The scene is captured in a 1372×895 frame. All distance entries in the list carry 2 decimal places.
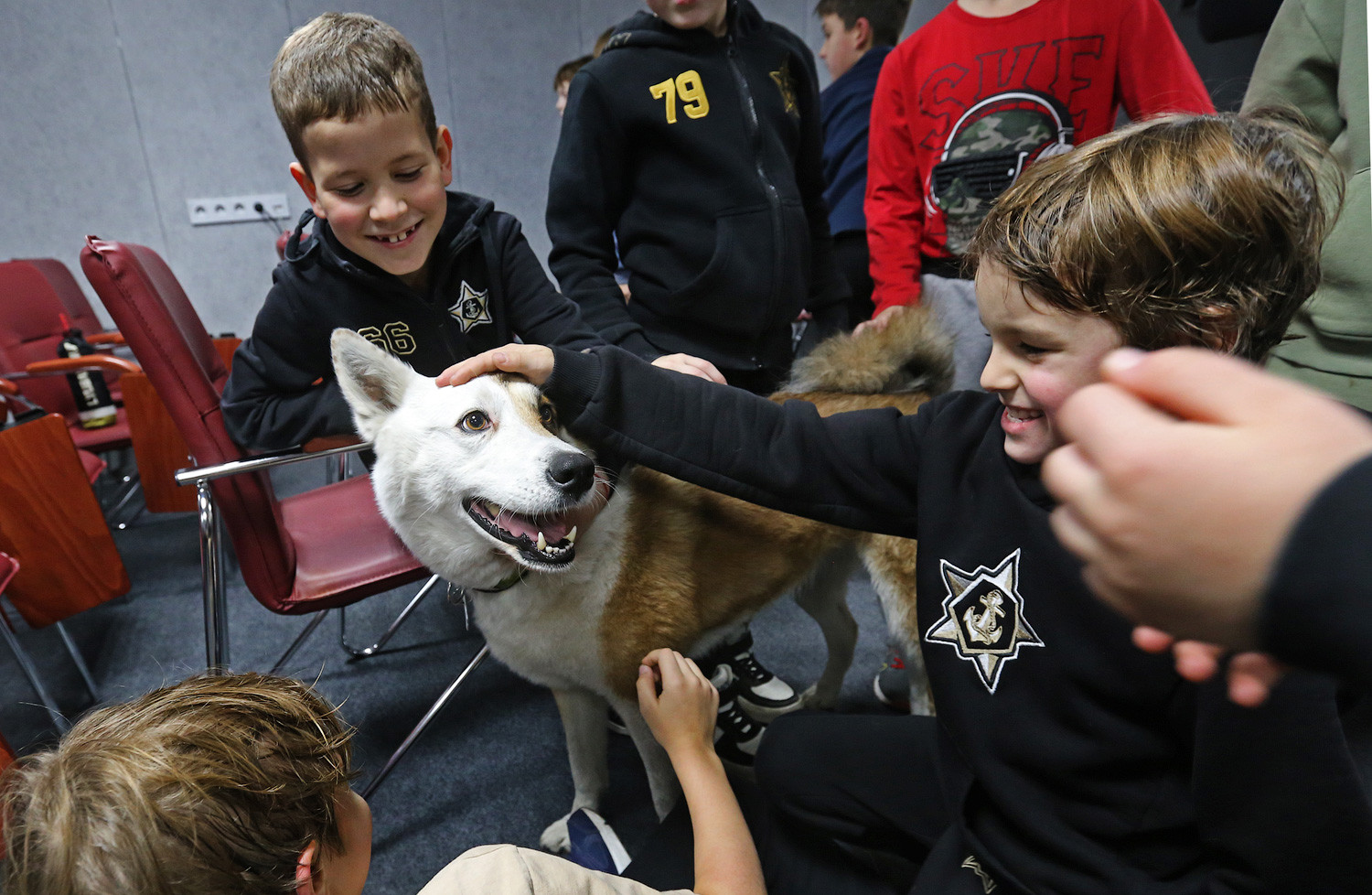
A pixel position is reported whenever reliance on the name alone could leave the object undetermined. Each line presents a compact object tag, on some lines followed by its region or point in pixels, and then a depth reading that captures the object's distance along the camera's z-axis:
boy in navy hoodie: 2.59
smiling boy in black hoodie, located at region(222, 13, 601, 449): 1.09
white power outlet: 4.15
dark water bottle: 2.77
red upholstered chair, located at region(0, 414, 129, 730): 1.80
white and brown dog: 1.09
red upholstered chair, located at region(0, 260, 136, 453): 2.77
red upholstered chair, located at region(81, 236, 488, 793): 1.19
